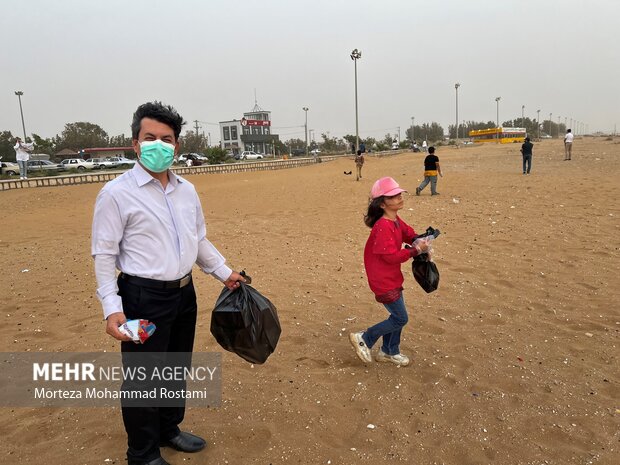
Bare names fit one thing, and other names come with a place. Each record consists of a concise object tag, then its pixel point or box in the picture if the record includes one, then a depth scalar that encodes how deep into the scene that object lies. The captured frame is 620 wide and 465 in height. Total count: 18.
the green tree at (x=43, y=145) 58.67
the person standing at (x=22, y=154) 18.25
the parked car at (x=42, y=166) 32.84
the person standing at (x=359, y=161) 19.89
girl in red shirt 3.12
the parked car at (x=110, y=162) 39.91
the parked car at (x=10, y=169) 32.02
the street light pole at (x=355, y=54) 36.03
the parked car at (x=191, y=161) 33.16
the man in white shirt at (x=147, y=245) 2.05
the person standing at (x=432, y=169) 12.98
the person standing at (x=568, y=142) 21.61
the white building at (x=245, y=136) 94.38
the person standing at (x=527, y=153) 16.89
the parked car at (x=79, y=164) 37.56
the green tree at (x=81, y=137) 72.88
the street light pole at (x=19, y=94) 41.78
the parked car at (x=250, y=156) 54.22
